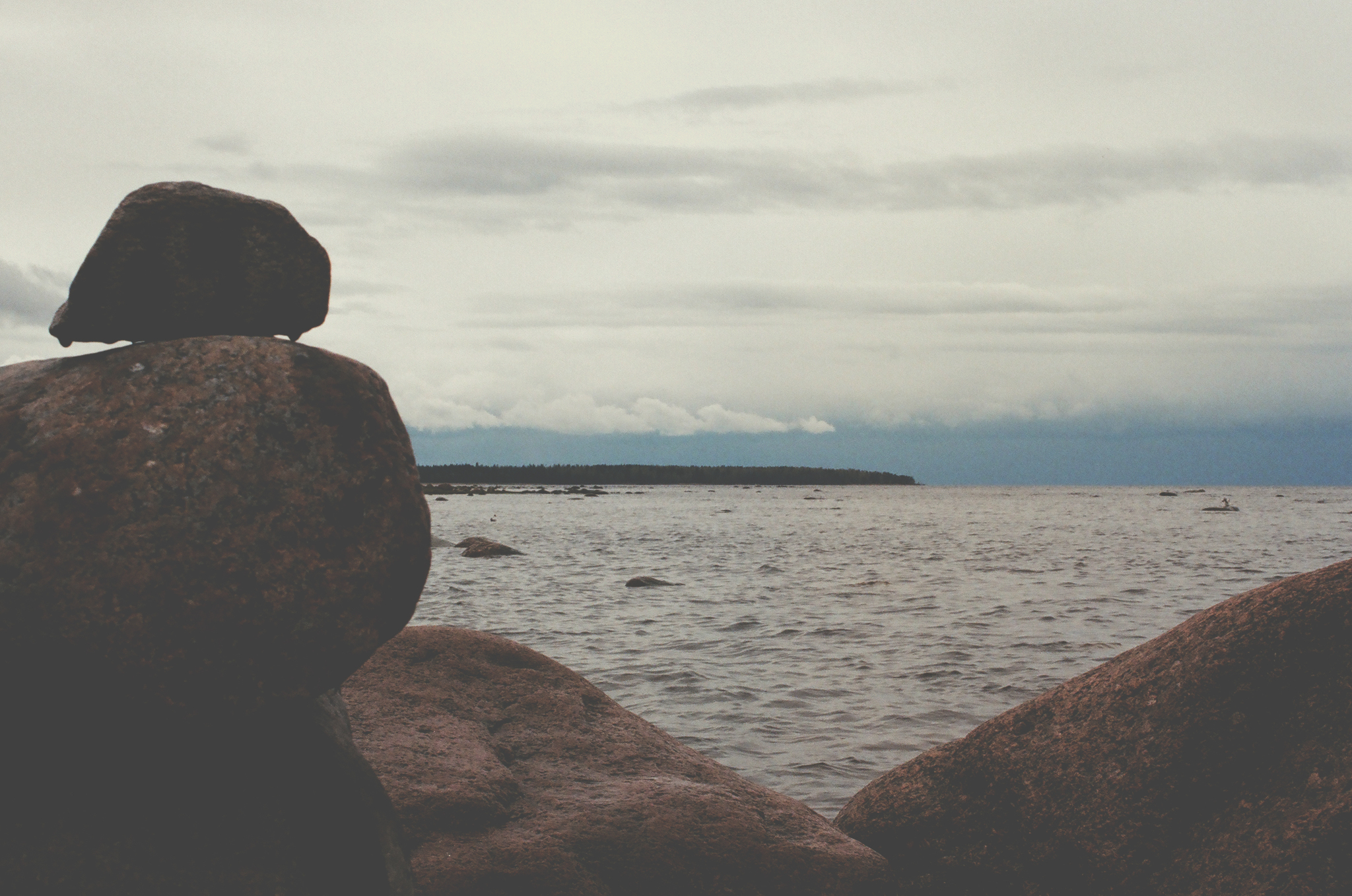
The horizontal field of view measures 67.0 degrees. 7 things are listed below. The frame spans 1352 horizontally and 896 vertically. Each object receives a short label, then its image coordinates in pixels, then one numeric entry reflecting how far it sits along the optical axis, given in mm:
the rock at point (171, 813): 4406
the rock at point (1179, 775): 4926
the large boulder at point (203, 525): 4188
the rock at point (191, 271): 4812
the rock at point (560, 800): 5680
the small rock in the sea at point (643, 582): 24422
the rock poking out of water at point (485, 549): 32250
